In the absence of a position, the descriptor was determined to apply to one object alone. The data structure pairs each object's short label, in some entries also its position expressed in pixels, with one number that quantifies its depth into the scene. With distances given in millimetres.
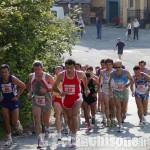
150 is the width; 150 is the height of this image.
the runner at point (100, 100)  14130
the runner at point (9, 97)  11383
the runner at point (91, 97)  13672
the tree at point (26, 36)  13617
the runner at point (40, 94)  11117
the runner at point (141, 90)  13719
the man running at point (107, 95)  13666
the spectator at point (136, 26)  39875
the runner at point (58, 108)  11930
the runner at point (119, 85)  12797
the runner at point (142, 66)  14642
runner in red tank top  10836
